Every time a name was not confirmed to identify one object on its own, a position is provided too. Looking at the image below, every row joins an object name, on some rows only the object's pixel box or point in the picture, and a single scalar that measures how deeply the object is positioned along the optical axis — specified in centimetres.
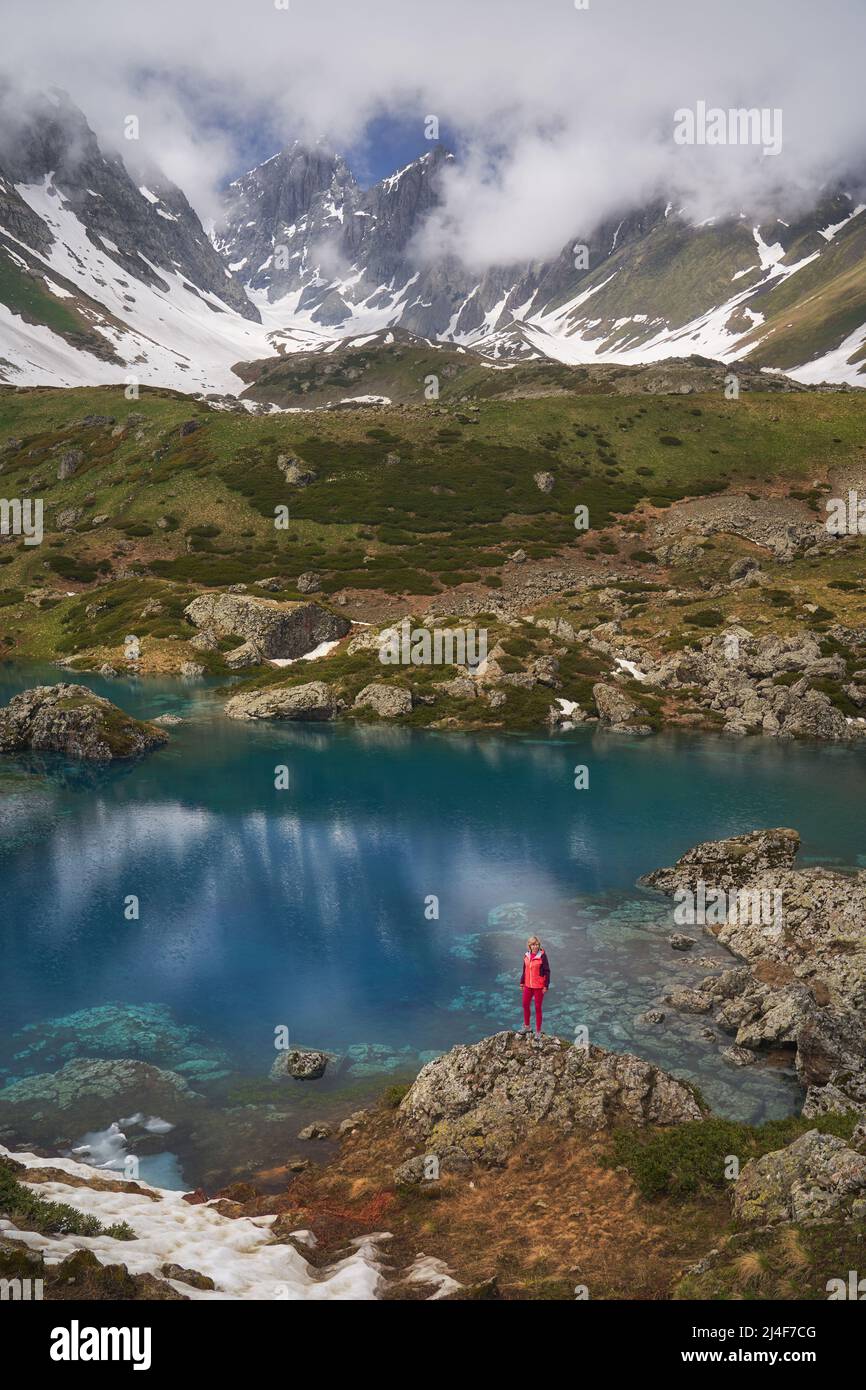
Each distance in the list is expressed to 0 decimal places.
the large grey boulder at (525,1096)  2161
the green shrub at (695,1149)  1884
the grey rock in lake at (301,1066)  2558
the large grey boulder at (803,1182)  1545
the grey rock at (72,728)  6531
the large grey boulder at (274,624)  9619
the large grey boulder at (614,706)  7425
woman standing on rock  2530
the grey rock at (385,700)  7669
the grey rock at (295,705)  7738
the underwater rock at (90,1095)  2320
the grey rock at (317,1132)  2286
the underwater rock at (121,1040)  2631
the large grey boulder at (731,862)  3959
